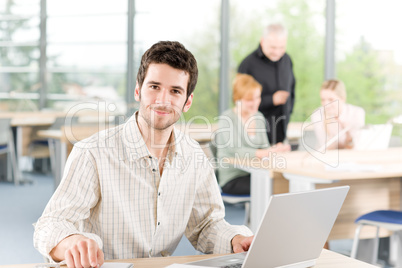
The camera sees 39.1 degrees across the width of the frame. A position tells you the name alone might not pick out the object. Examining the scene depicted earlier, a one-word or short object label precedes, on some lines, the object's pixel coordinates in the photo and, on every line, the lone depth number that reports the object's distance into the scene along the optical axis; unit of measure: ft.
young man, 5.31
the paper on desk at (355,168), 10.90
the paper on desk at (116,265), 4.41
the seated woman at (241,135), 12.39
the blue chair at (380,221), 9.97
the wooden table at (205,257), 4.62
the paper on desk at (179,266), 4.37
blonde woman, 13.56
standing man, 15.30
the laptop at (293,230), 3.99
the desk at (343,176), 10.80
